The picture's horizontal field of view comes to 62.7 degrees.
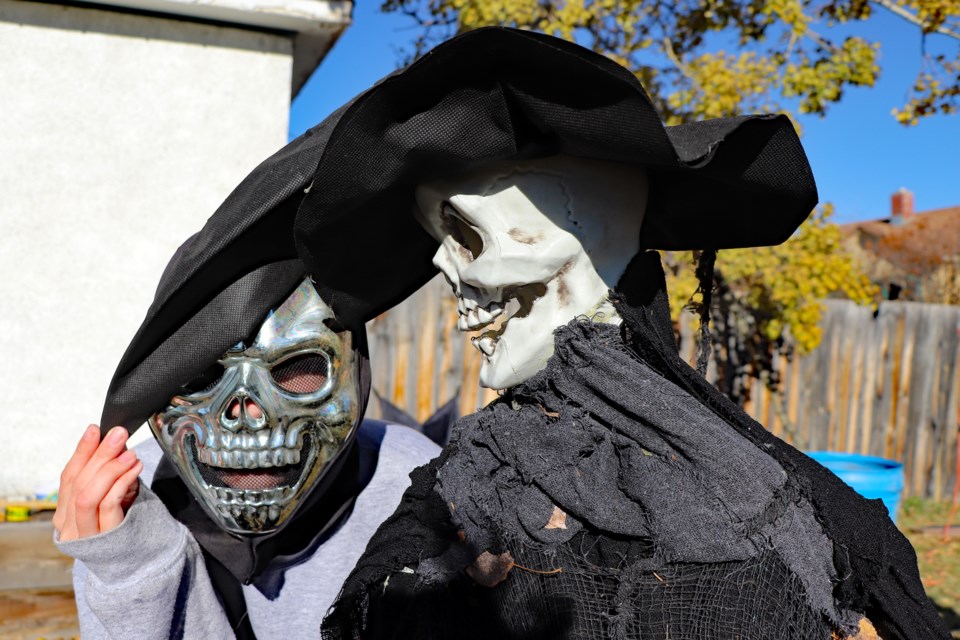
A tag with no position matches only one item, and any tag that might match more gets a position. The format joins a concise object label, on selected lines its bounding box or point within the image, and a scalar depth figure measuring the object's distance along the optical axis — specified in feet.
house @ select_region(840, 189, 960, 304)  35.19
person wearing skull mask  5.36
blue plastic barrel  12.97
